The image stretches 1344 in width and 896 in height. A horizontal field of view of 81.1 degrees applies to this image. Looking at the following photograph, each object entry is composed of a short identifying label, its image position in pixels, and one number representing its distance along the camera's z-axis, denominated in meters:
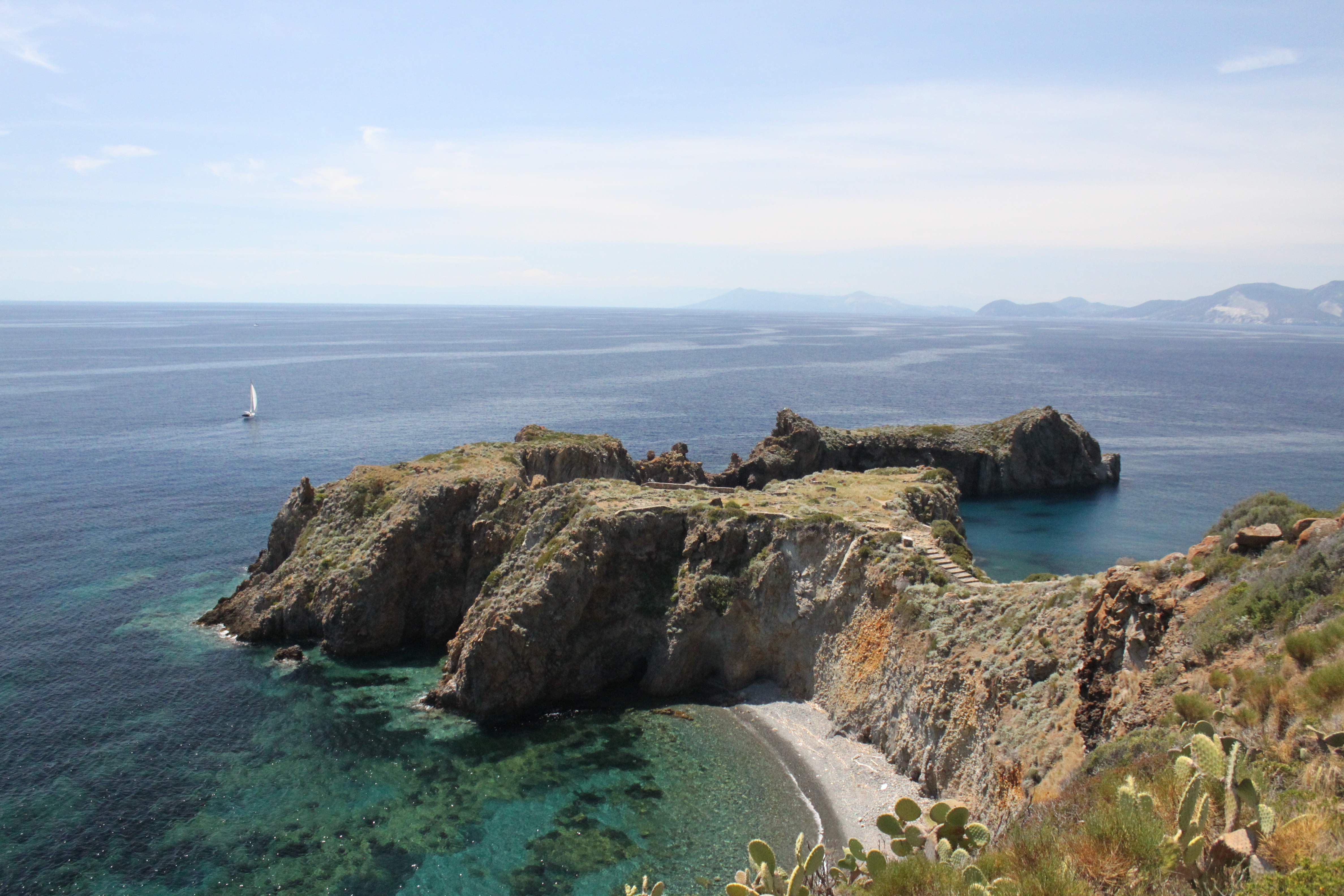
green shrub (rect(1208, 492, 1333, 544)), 27.47
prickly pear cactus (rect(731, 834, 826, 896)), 15.77
